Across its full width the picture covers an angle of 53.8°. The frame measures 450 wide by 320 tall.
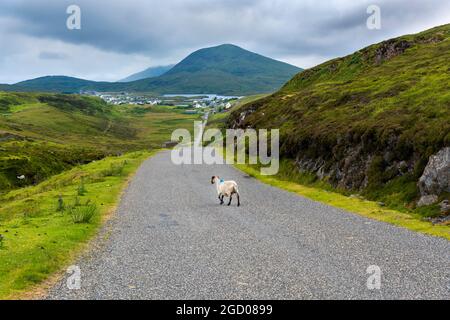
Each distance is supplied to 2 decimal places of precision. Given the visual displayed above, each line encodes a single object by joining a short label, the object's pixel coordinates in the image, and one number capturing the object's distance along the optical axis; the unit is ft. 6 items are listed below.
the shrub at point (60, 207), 94.17
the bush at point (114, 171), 170.80
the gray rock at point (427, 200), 88.99
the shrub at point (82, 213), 77.10
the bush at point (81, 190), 118.52
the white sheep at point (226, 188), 100.27
